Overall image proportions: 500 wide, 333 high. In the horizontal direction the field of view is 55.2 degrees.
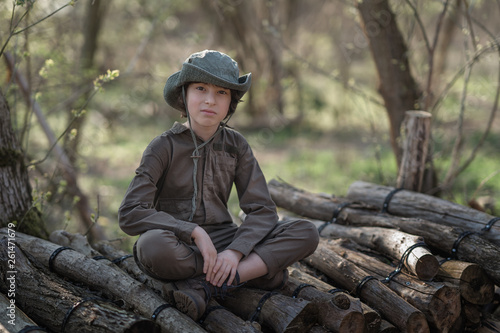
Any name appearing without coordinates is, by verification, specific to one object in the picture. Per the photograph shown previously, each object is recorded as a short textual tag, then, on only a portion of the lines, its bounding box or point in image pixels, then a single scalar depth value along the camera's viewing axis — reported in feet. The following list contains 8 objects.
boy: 8.20
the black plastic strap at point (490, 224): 10.53
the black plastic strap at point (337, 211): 12.68
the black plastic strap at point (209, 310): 8.15
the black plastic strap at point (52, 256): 9.34
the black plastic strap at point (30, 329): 7.01
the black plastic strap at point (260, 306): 8.31
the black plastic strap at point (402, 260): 9.68
